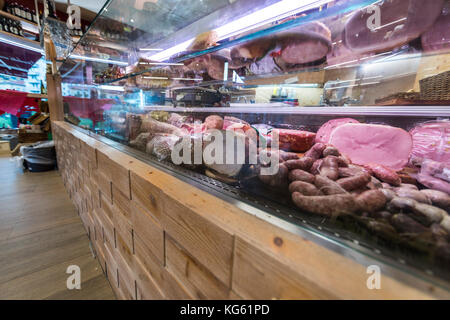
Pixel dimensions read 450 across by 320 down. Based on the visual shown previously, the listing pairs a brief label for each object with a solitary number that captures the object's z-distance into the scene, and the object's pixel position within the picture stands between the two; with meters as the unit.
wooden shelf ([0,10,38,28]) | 3.58
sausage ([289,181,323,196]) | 0.42
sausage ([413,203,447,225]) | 0.32
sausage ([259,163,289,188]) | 0.49
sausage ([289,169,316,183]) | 0.46
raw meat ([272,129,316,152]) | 0.81
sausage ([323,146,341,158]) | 0.56
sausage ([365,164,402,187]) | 0.49
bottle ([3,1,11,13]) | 3.90
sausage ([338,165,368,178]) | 0.46
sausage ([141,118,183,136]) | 1.01
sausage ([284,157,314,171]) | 0.51
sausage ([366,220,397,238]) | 0.31
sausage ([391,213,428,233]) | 0.30
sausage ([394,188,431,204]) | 0.39
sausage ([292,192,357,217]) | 0.36
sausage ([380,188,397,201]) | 0.38
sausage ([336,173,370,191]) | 0.42
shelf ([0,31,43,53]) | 3.70
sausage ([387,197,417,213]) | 0.35
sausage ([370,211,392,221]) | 0.34
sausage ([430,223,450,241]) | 0.28
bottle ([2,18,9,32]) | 3.79
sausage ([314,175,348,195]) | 0.40
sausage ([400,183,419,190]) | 0.47
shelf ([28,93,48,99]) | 3.83
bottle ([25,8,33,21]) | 4.12
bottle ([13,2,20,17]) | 3.91
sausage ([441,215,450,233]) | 0.31
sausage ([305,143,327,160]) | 0.59
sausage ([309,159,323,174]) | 0.51
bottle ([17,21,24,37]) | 4.03
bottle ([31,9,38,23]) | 4.21
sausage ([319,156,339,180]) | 0.47
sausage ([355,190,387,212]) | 0.36
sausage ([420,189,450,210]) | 0.40
